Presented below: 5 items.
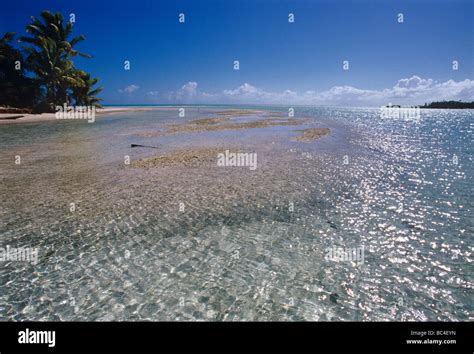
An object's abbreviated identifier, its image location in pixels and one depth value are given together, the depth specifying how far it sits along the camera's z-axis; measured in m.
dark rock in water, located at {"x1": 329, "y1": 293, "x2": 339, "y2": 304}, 5.36
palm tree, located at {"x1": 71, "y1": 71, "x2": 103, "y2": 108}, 67.94
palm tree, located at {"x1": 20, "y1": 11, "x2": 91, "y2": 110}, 53.47
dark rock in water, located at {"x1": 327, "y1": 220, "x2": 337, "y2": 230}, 8.55
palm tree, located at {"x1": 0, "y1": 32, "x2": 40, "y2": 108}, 52.50
